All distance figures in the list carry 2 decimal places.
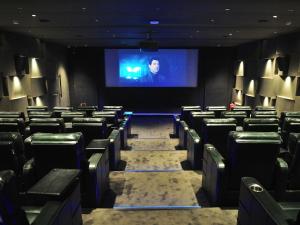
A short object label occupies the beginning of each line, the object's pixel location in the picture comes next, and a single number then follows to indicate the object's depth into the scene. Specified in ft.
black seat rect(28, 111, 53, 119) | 18.39
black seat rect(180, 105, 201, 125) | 22.99
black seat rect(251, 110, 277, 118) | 17.94
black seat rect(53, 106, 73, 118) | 24.49
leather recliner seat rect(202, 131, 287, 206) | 9.64
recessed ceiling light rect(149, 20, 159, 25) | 18.89
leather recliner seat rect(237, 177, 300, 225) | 6.13
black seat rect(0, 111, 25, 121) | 18.15
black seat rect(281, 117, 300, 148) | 14.62
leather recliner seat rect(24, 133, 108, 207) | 9.14
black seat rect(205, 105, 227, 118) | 22.12
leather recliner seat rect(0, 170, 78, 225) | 4.77
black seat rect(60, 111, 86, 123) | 19.35
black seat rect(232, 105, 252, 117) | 22.38
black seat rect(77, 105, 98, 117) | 22.20
